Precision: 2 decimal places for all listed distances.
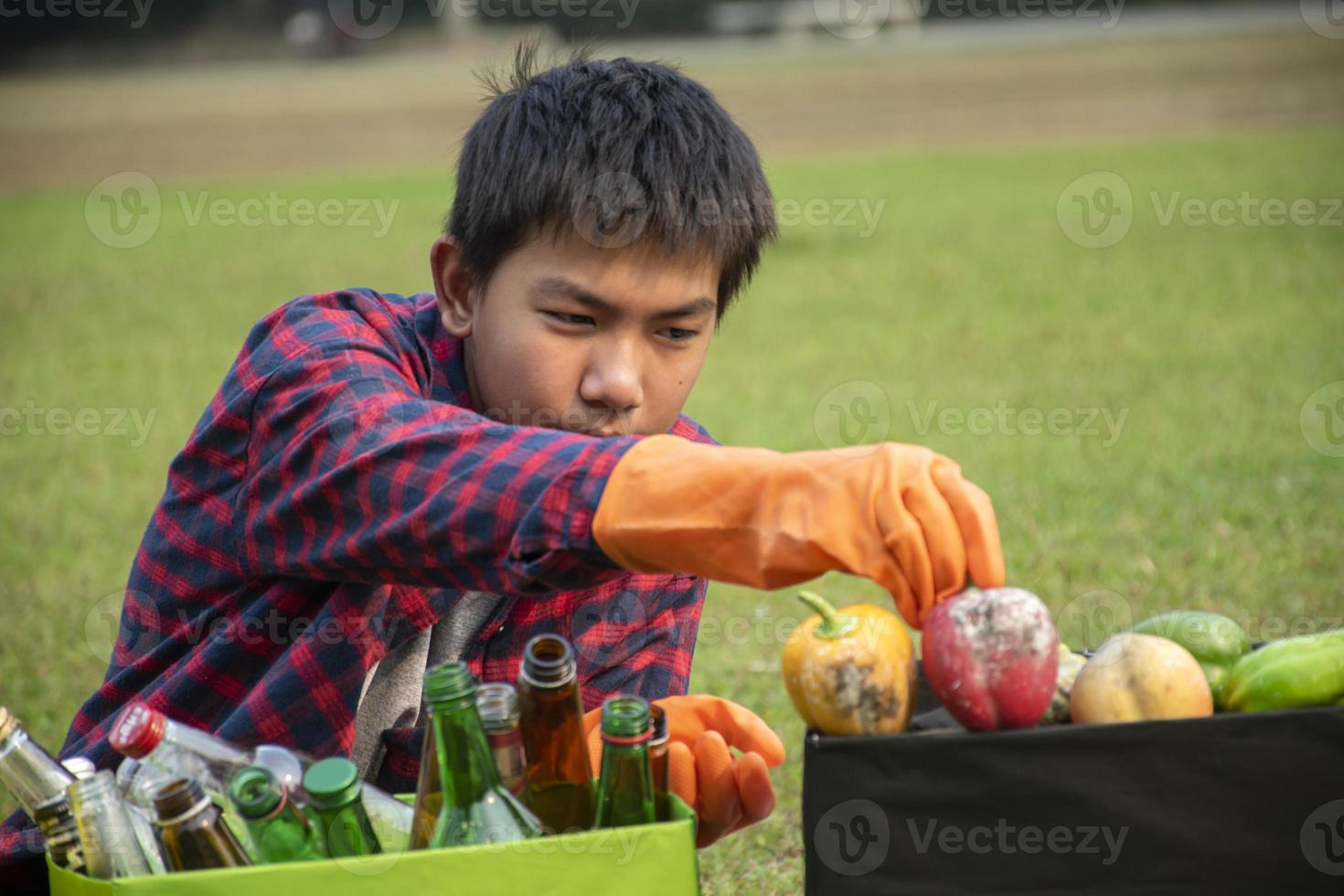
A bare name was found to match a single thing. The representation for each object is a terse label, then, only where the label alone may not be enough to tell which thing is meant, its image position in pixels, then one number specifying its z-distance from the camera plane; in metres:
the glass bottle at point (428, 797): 3.48
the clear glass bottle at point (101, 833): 3.45
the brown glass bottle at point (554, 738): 3.48
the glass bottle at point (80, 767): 3.57
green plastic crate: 3.39
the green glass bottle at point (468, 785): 3.44
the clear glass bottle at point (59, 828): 3.47
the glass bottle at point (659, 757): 3.52
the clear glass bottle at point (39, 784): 3.48
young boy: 3.44
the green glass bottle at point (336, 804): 3.43
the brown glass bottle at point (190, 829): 3.42
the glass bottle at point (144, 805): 3.46
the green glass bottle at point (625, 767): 3.45
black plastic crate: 3.40
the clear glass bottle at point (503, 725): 3.46
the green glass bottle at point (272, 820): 3.42
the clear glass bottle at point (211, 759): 3.49
